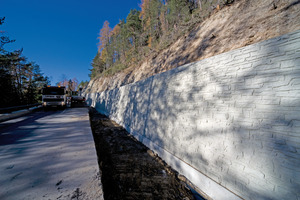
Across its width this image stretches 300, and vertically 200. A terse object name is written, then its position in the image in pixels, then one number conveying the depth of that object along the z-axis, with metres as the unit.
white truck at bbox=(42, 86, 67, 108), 13.20
